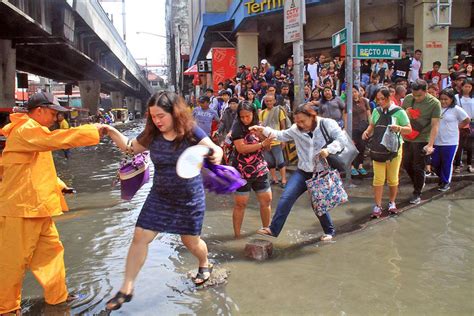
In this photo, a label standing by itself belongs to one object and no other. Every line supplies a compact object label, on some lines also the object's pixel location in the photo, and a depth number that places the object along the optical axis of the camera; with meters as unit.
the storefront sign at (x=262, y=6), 16.48
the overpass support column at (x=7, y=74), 20.58
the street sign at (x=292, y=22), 8.43
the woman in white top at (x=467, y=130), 8.63
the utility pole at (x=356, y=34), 8.73
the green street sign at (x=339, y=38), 7.98
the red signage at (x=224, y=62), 22.42
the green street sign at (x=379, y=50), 7.77
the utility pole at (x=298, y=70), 8.88
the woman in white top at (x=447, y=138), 7.36
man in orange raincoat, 3.45
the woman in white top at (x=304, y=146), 5.14
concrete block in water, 4.84
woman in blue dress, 3.68
